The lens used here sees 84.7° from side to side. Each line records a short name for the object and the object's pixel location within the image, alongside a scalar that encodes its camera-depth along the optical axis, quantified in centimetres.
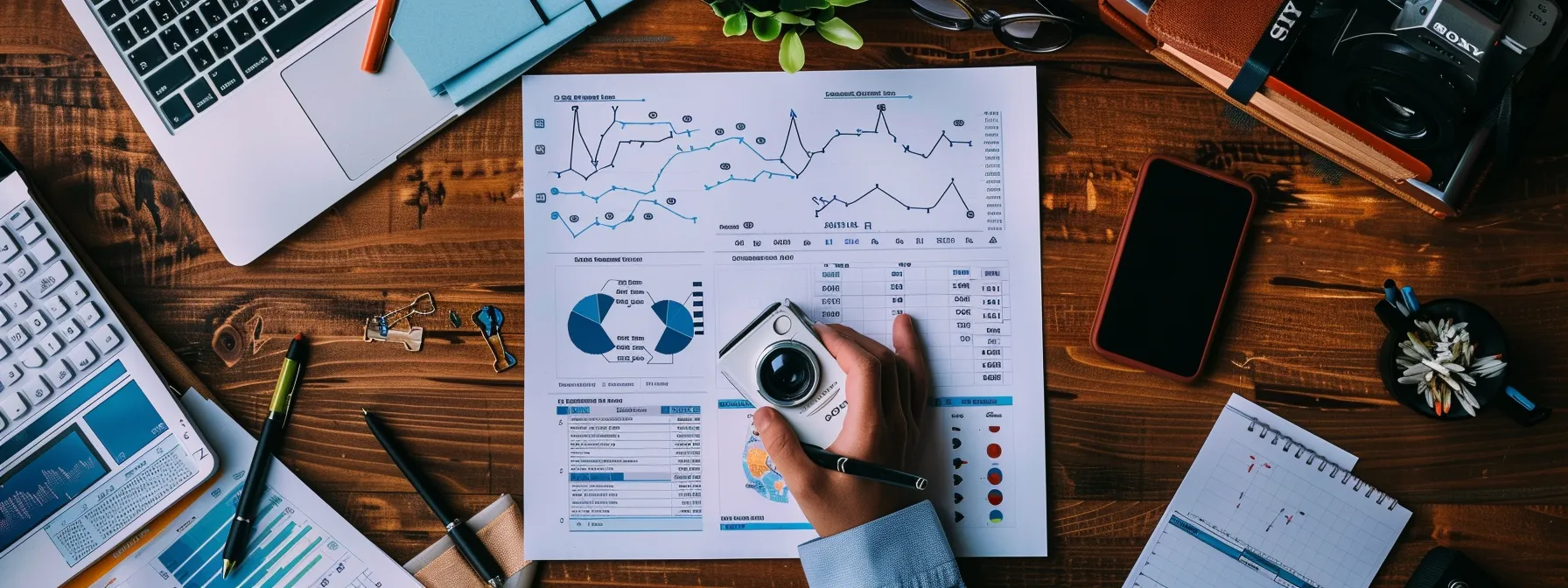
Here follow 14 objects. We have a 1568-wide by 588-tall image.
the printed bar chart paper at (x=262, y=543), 91
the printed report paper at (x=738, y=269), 92
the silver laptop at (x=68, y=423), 88
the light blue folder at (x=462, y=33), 90
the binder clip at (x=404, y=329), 93
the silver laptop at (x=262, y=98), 90
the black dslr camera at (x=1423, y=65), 73
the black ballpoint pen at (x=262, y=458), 90
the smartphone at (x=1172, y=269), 91
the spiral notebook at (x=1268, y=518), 91
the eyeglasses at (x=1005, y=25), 92
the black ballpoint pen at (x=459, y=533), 91
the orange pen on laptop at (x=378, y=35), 90
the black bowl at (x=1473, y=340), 87
